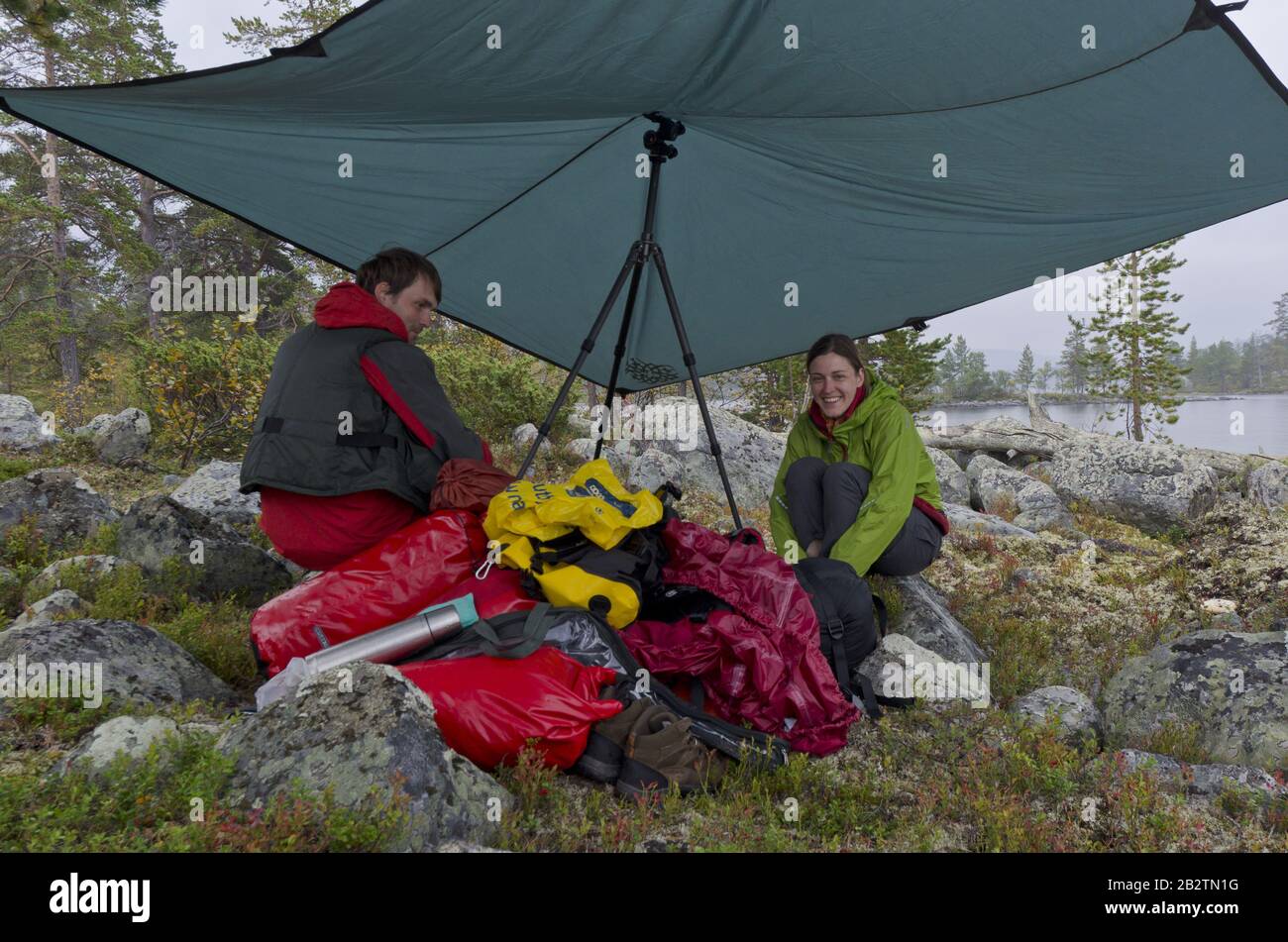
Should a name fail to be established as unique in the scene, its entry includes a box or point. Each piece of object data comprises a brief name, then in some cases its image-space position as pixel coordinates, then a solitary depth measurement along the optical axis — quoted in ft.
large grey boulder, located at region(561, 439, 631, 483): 37.46
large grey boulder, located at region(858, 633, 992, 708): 13.49
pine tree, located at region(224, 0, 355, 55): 80.38
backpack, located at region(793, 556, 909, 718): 12.02
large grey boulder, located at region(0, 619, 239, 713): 10.17
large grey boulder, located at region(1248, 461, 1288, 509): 39.75
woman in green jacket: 13.87
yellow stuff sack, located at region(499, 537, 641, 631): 10.51
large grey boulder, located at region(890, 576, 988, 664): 15.66
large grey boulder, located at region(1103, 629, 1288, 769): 11.55
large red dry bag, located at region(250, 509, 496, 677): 10.48
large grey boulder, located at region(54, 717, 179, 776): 7.91
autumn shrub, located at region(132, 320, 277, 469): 34.88
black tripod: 14.71
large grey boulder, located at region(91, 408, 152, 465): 33.30
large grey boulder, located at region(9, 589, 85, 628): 12.80
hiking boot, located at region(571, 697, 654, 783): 9.37
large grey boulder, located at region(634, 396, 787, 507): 37.52
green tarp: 9.90
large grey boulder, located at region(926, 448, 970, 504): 44.68
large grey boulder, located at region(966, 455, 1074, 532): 36.32
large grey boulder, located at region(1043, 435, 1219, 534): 36.19
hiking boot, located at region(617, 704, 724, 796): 9.25
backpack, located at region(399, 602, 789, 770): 9.95
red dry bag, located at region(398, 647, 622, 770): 9.11
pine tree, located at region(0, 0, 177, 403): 58.34
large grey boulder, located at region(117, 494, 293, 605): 16.71
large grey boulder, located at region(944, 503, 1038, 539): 30.25
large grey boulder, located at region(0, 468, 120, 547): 18.94
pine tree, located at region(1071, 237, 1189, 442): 94.53
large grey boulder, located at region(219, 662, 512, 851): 7.51
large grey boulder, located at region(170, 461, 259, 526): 23.93
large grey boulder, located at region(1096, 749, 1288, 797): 10.00
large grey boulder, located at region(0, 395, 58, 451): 33.35
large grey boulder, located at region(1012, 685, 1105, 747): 12.42
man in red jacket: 11.87
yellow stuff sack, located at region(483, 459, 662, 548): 10.87
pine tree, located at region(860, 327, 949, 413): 94.48
